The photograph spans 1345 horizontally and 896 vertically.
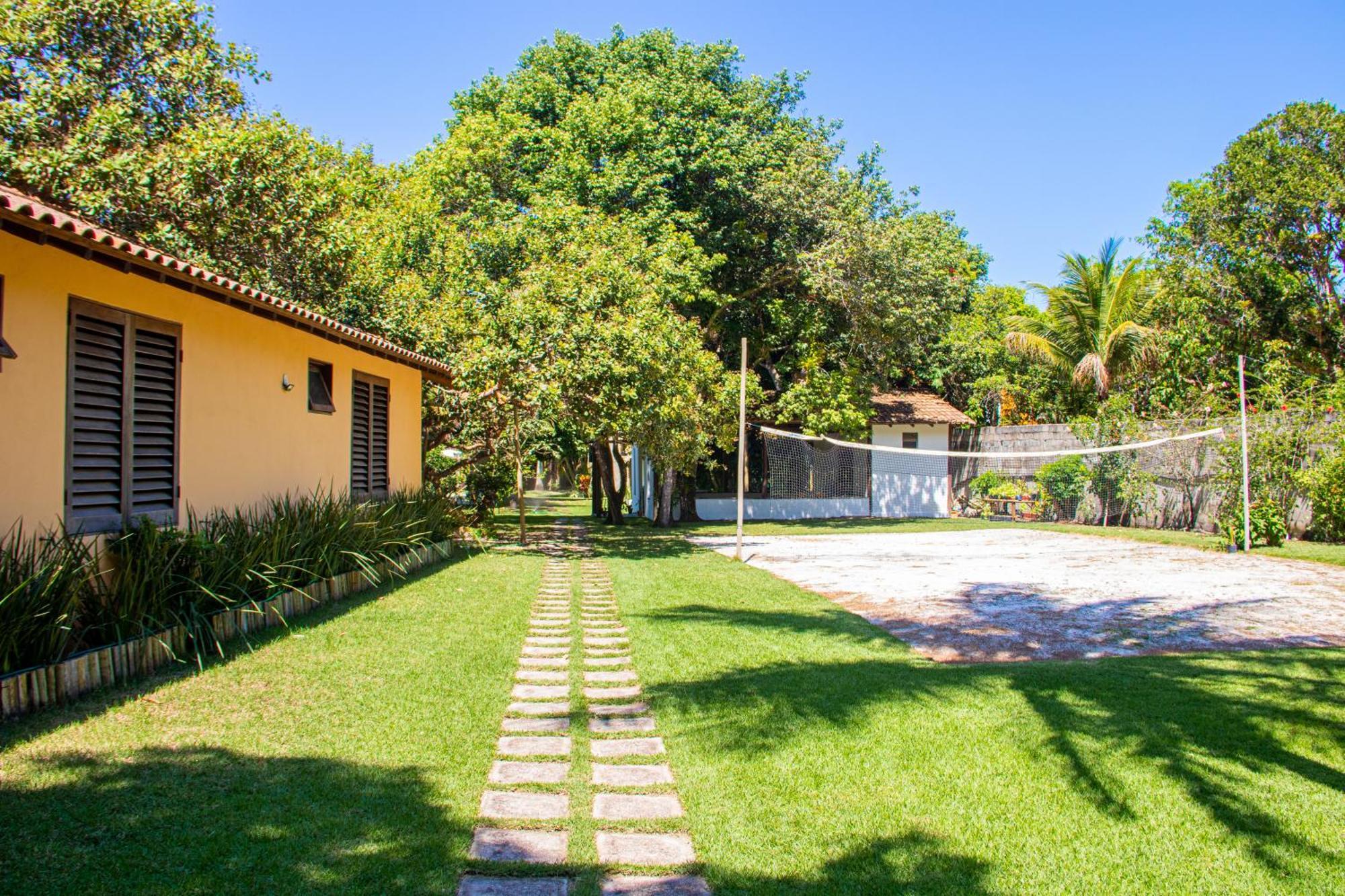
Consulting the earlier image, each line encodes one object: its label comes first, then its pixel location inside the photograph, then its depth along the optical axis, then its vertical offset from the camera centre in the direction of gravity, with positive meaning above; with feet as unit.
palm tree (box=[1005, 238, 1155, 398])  78.59 +15.00
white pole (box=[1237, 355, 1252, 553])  45.80 -0.57
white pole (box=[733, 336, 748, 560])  41.32 +3.63
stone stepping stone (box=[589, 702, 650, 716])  16.80 -4.44
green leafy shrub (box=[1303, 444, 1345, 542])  49.60 -0.68
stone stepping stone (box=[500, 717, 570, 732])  15.72 -4.43
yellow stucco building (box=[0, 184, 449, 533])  17.46 +2.62
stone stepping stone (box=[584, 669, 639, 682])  19.58 -4.39
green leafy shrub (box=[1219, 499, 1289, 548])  49.39 -2.62
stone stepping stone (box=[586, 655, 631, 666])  21.07 -4.37
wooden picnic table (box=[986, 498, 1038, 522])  78.48 -2.27
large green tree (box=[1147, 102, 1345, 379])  57.72 +16.89
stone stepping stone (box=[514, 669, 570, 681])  19.54 -4.38
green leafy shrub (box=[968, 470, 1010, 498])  80.89 -0.14
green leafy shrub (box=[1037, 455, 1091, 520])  72.54 -0.08
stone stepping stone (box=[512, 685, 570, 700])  17.99 -4.41
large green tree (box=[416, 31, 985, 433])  64.85 +22.74
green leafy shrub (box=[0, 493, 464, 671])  15.38 -2.04
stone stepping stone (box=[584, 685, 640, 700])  18.01 -4.42
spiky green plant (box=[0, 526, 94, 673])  14.76 -2.00
